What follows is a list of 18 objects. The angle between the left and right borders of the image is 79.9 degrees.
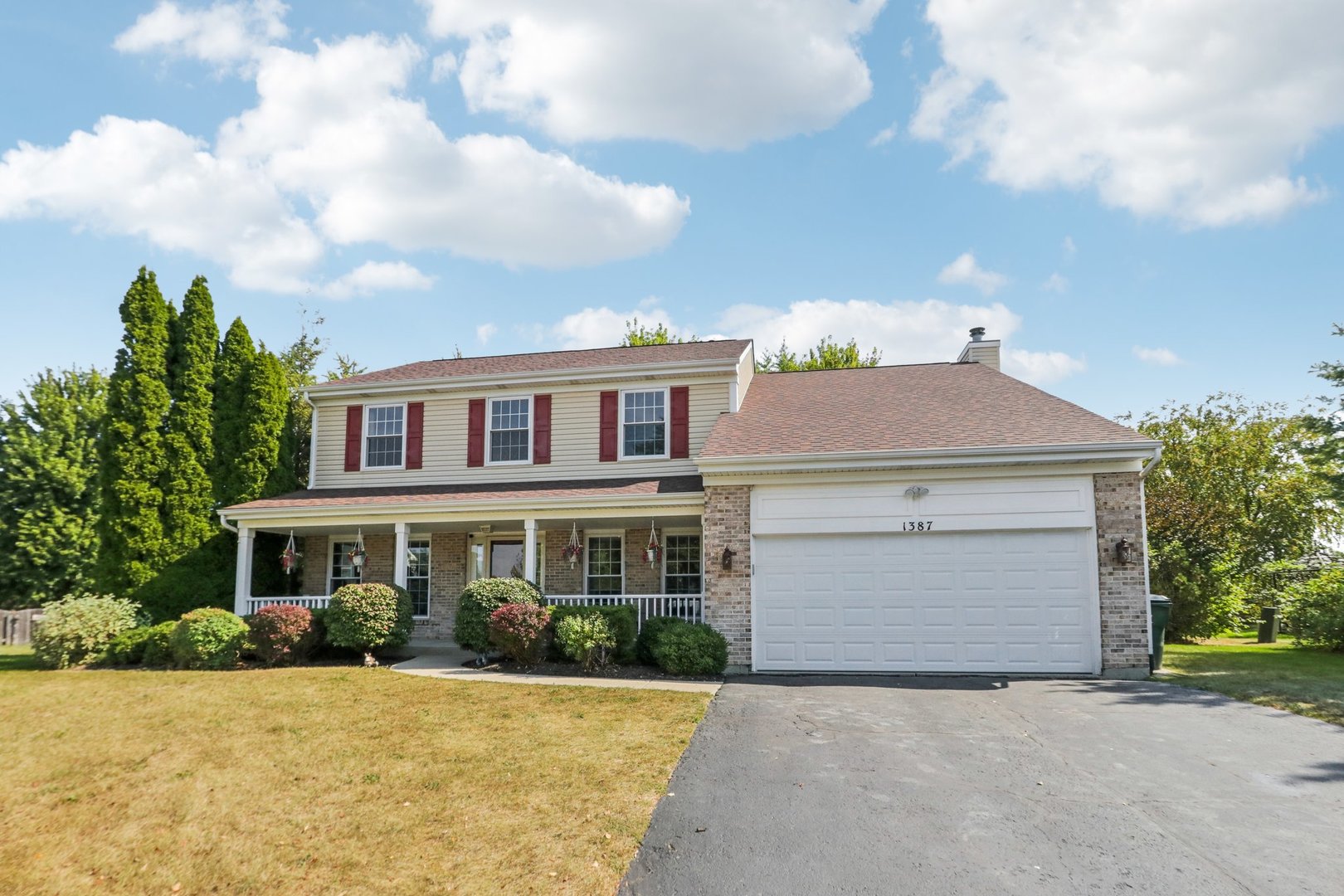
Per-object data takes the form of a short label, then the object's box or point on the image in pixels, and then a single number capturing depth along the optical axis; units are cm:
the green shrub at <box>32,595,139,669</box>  1382
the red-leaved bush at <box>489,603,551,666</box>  1291
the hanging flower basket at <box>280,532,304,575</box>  1658
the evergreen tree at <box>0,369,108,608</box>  2391
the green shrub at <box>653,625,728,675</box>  1241
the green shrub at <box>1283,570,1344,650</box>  1652
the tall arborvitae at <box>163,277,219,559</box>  1686
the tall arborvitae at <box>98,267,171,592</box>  1638
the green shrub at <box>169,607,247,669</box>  1329
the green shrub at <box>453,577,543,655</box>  1346
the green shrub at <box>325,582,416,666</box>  1357
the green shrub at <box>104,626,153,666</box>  1412
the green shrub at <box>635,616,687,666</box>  1326
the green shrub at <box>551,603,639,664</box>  1314
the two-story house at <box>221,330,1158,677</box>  1248
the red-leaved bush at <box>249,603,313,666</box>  1354
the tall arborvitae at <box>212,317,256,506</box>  1772
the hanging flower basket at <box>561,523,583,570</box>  1612
